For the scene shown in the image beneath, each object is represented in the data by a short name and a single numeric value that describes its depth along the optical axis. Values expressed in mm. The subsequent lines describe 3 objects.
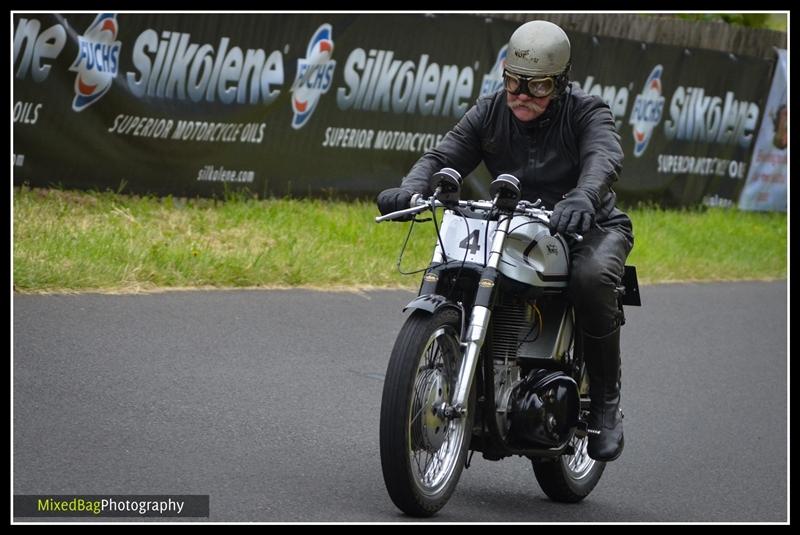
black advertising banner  21797
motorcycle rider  10875
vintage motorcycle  10086
